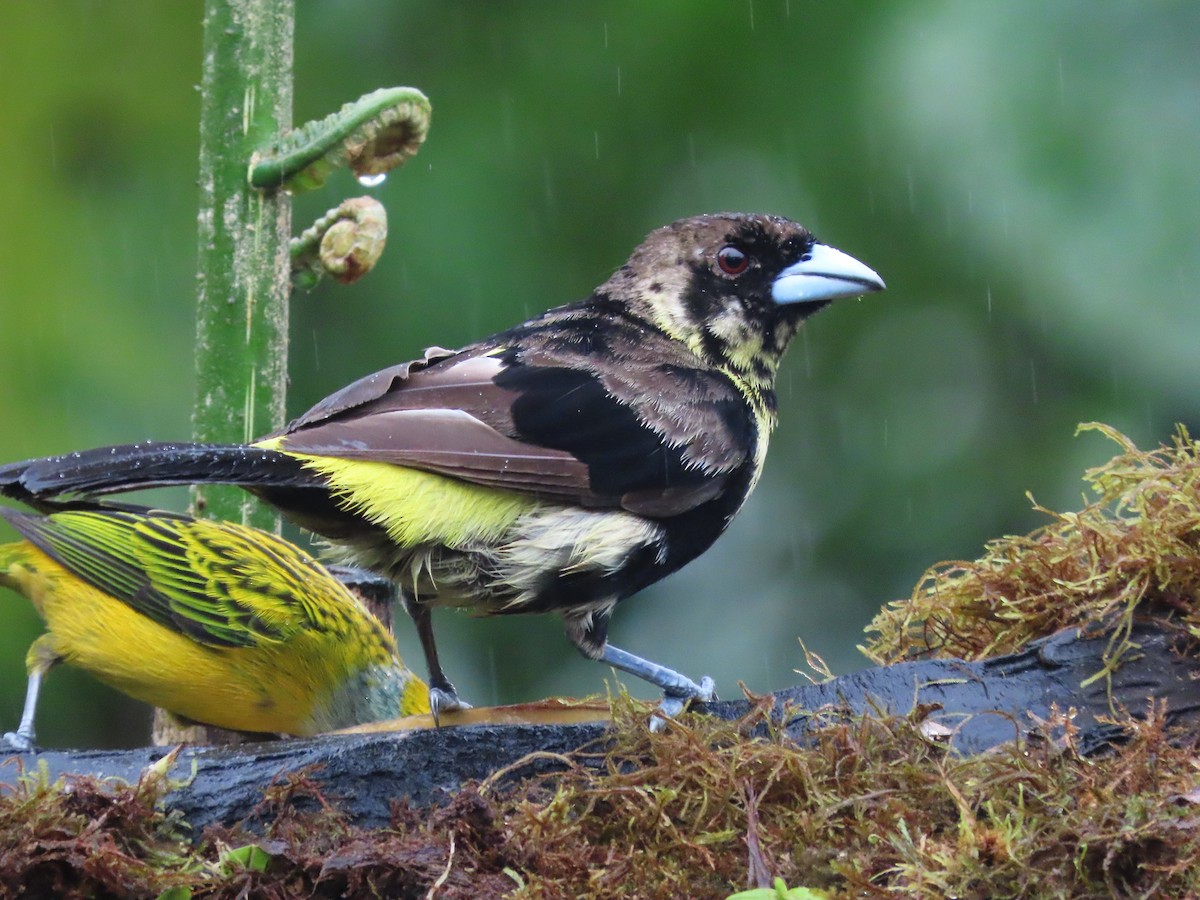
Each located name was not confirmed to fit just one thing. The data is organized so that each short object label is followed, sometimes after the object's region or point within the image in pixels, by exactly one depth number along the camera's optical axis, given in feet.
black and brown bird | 20.02
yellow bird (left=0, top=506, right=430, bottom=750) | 21.38
